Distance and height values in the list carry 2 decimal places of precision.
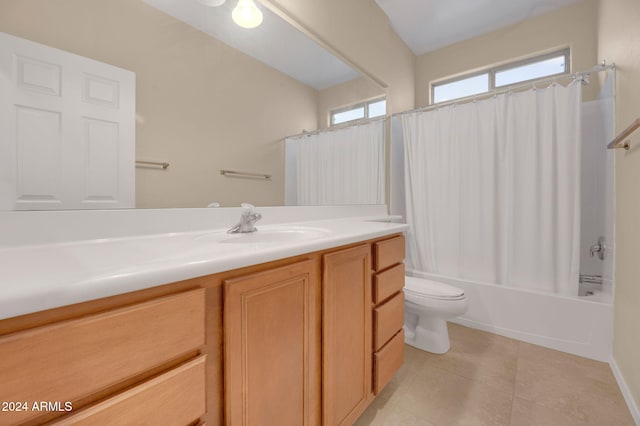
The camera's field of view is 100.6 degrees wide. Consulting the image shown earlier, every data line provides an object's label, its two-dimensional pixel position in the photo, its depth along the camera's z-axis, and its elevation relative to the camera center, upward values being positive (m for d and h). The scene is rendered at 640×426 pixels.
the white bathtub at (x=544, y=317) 1.68 -0.75
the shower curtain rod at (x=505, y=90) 1.74 +0.95
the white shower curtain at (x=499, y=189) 1.91 +0.18
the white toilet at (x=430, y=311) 1.70 -0.65
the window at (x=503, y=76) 2.44 +1.36
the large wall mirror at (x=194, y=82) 0.85 +0.54
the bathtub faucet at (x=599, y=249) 1.97 -0.28
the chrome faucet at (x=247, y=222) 1.10 -0.05
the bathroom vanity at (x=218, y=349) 0.40 -0.29
